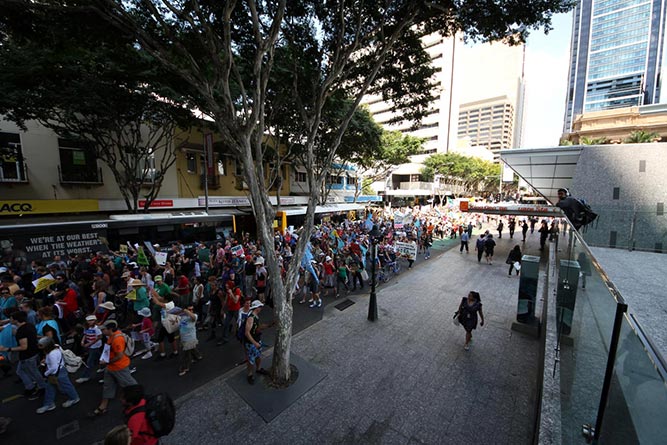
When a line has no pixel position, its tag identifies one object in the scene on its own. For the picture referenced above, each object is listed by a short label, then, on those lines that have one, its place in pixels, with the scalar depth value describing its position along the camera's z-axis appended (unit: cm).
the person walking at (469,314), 751
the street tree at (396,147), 3344
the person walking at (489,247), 1612
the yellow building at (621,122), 4275
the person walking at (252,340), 597
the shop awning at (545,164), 1496
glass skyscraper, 9075
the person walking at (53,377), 515
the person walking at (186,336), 641
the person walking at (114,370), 517
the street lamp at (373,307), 911
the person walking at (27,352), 518
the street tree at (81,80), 611
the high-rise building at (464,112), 6931
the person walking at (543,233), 2025
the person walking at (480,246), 1639
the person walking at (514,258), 1383
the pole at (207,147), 1952
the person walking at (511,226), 2552
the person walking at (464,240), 1869
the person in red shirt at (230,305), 769
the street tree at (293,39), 545
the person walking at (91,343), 593
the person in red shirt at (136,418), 347
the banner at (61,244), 1116
